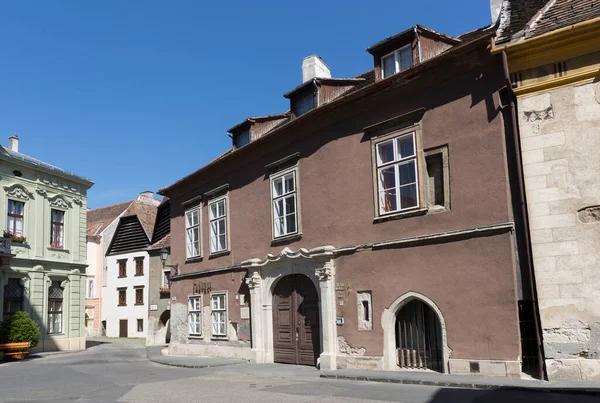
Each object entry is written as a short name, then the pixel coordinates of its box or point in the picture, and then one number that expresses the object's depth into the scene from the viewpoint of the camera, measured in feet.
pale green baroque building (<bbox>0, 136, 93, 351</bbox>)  87.86
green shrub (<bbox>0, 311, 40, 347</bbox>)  80.28
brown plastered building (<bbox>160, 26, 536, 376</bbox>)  38.78
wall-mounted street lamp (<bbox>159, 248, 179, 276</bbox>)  77.63
